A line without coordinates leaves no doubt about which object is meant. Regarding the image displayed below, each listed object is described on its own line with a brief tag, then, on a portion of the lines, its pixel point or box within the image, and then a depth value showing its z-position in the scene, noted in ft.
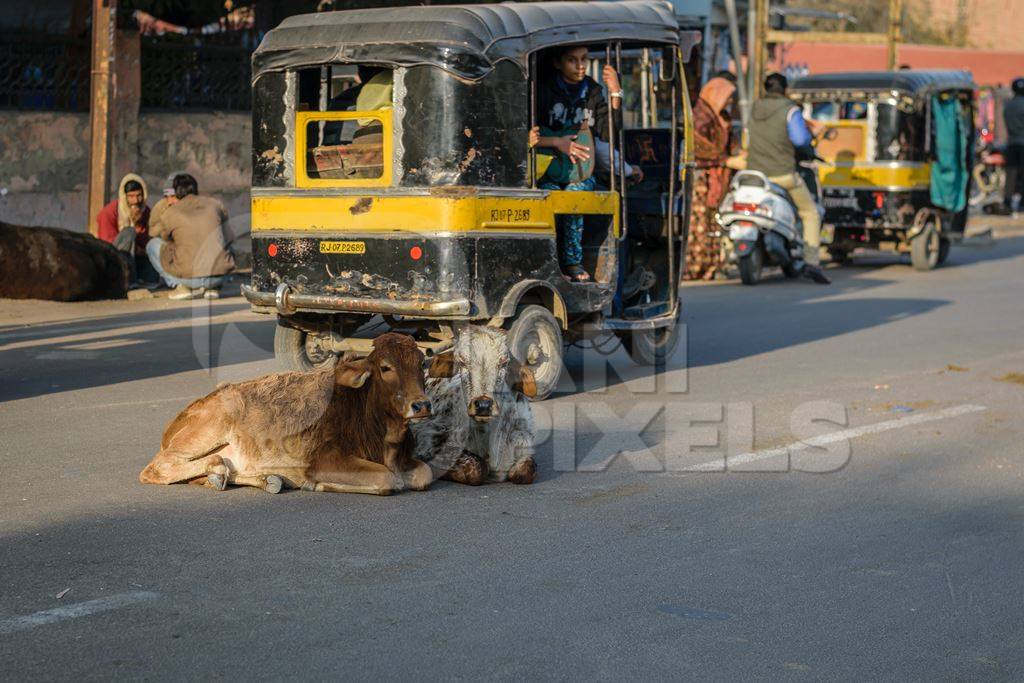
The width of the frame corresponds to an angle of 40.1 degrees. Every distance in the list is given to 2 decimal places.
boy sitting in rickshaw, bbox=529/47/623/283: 31.68
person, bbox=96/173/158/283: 48.73
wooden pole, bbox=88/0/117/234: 48.93
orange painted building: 131.54
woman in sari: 55.21
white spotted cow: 21.91
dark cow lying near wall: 44.39
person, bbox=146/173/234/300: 46.60
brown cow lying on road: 20.99
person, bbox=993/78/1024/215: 91.91
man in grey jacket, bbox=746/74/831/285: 55.06
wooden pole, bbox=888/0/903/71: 81.92
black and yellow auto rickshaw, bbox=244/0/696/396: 28.55
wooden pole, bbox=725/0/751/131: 77.51
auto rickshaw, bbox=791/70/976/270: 62.13
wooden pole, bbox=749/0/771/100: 71.72
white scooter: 54.49
